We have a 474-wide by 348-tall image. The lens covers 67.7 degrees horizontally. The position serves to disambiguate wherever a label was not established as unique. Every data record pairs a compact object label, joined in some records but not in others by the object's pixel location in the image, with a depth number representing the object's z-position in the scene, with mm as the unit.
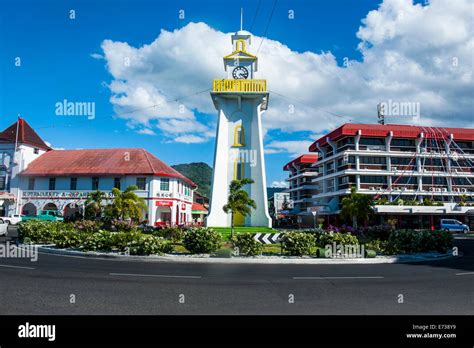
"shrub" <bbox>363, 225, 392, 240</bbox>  21781
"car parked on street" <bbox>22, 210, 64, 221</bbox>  39219
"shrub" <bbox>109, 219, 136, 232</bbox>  26353
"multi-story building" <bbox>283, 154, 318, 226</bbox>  69000
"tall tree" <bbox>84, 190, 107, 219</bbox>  32625
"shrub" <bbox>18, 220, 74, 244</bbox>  20234
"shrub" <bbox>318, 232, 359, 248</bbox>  16547
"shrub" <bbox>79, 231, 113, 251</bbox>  16641
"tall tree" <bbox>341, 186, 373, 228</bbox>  38750
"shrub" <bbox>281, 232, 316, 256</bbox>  16109
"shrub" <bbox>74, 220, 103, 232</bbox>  23062
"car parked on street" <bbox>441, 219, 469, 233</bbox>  41906
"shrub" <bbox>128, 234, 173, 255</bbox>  15492
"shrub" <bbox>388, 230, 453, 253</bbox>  18094
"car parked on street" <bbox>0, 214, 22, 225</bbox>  38662
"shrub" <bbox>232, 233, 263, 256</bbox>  15781
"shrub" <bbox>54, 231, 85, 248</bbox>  17984
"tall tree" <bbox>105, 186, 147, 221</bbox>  29295
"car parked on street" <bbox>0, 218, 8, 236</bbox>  25398
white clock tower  29547
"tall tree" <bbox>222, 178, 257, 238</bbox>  24312
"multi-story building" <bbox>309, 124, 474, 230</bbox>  49094
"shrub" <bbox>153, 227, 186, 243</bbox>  20878
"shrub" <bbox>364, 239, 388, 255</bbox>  17984
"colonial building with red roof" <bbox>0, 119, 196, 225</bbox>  41125
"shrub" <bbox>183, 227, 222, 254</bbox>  15961
